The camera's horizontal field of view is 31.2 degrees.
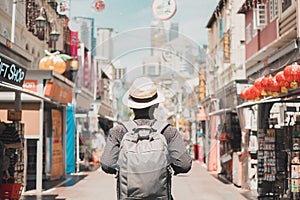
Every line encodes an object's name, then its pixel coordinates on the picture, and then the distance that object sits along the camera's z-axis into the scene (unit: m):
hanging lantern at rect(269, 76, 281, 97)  10.72
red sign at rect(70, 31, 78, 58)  24.34
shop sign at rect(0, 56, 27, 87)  9.34
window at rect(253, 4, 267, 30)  16.89
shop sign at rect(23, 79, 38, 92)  14.41
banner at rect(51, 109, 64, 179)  17.44
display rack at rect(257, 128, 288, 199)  11.75
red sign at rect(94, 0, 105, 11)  14.40
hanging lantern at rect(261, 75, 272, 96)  11.14
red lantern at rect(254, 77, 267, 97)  11.82
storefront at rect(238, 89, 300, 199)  10.77
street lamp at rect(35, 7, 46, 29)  16.25
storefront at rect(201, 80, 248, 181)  17.52
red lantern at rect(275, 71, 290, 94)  10.14
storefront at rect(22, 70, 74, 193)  14.26
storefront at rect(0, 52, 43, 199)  9.48
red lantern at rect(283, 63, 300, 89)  9.70
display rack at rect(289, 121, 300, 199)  10.67
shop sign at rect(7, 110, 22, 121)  10.81
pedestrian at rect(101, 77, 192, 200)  3.71
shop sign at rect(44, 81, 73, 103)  14.79
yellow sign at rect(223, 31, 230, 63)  26.11
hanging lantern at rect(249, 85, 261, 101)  12.23
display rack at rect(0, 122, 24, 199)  9.84
